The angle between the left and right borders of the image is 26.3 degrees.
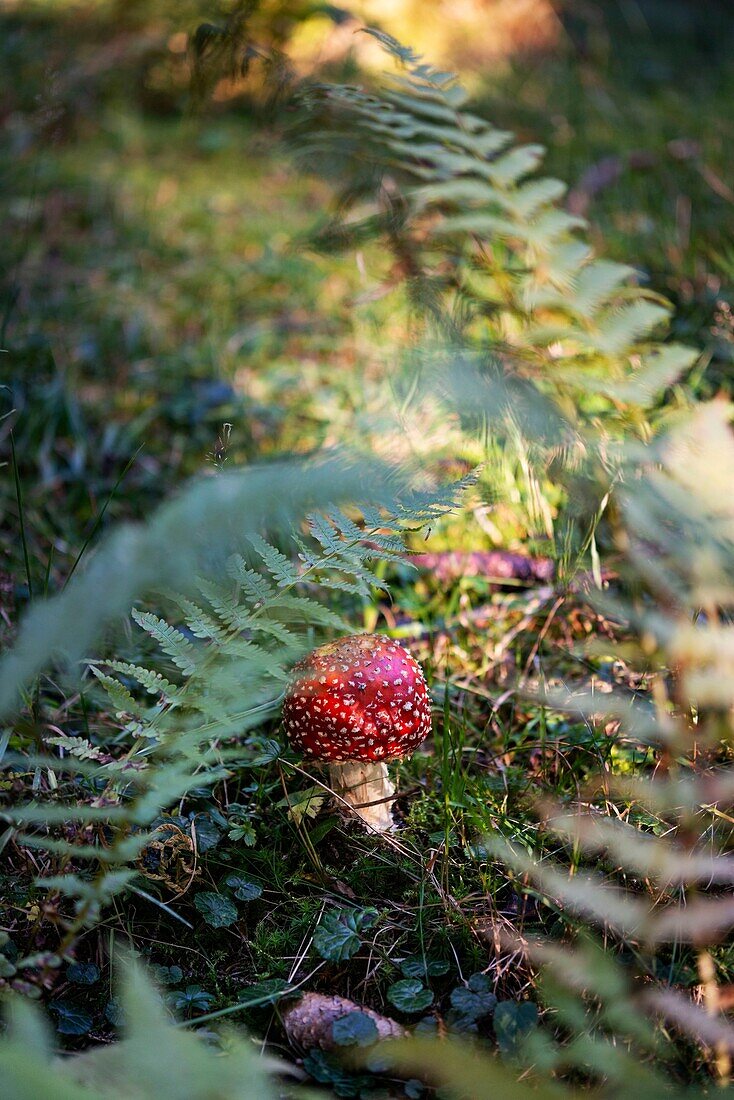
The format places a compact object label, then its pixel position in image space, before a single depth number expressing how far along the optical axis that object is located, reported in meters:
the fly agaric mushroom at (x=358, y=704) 0.73
